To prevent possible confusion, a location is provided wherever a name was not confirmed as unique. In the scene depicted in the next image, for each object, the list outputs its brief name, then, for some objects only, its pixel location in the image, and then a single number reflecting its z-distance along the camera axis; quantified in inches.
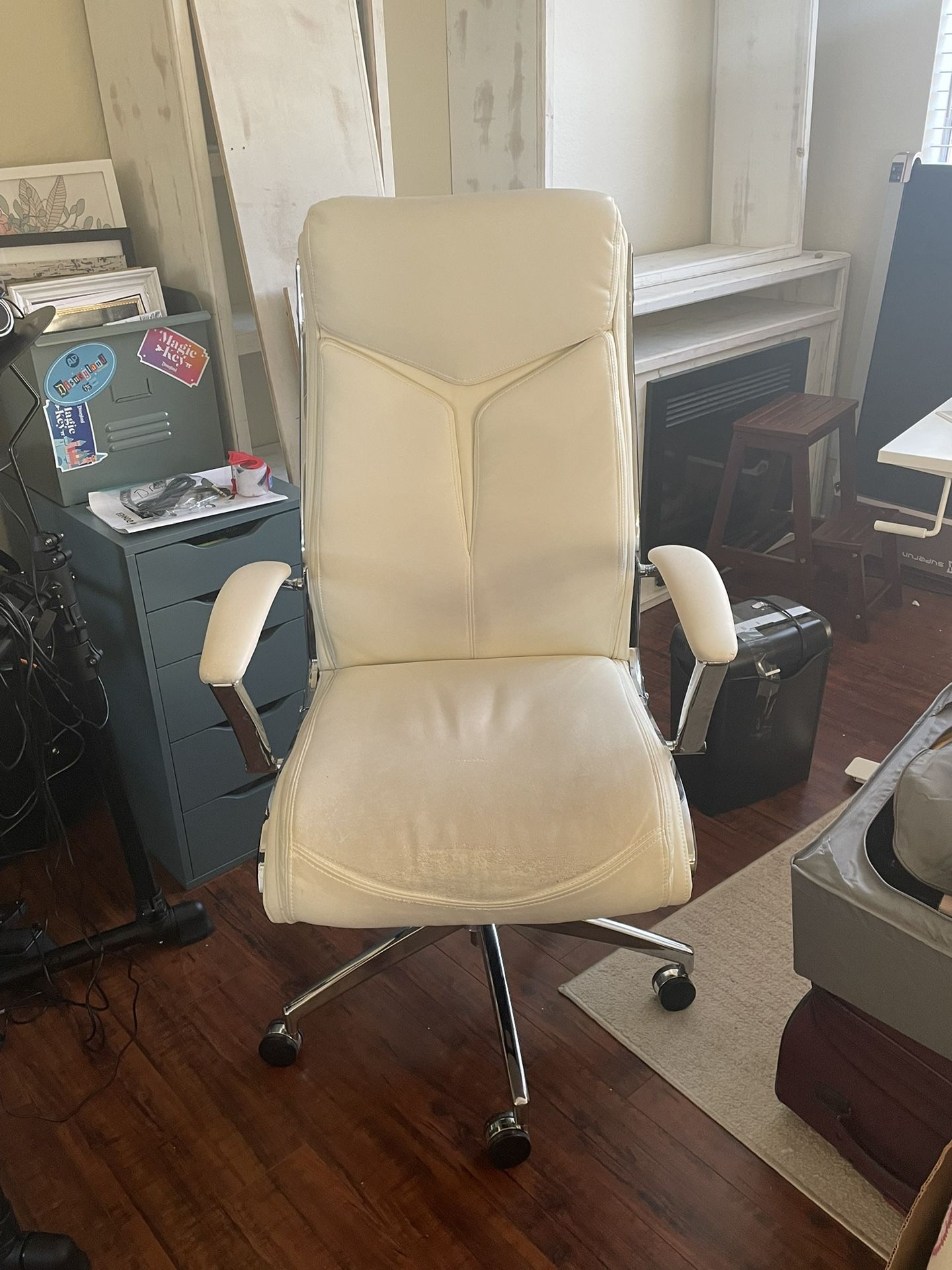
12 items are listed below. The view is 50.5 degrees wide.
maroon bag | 46.0
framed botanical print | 72.1
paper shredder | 74.5
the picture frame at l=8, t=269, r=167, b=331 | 65.0
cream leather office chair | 44.8
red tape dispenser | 68.0
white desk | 64.2
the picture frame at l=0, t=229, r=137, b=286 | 68.5
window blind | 105.4
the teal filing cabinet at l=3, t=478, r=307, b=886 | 63.9
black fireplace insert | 103.2
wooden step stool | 99.7
